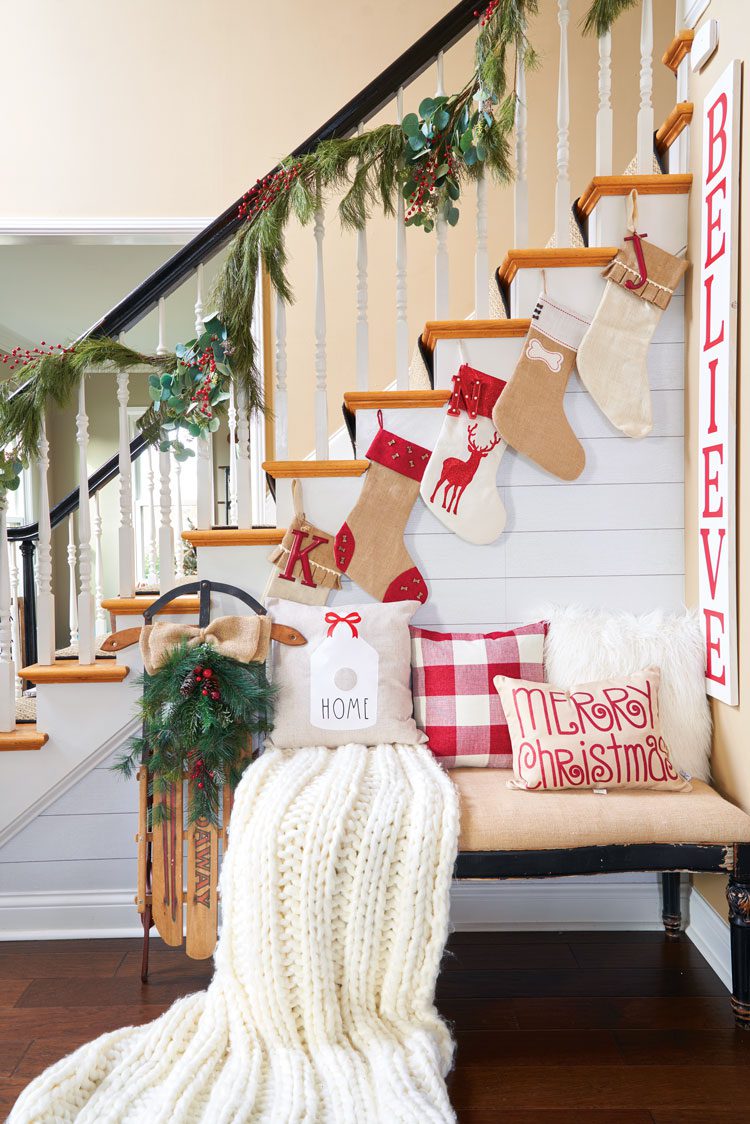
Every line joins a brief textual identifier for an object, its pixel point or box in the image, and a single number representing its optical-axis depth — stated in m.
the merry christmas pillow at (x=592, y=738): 1.79
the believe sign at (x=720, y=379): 1.81
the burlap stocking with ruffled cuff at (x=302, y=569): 2.16
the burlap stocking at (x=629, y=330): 2.07
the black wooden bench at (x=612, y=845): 1.65
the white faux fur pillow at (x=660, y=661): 1.97
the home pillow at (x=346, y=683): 1.97
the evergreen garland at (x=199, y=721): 1.87
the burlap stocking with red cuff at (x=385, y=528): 2.16
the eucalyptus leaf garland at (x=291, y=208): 2.09
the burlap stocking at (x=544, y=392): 2.11
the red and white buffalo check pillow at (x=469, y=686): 1.99
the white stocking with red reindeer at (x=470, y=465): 2.15
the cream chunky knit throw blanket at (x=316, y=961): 1.49
